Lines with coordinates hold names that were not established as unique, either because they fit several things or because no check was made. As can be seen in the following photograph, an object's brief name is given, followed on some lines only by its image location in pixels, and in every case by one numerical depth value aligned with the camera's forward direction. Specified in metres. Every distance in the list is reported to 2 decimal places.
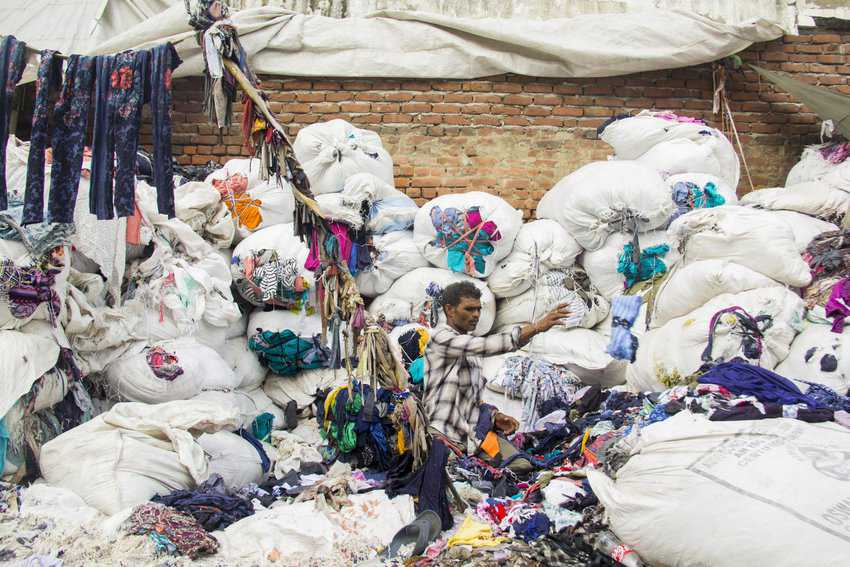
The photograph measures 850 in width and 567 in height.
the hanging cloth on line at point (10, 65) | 3.97
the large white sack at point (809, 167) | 6.28
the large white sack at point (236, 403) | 4.55
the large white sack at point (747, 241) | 4.37
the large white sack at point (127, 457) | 3.77
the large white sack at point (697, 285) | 4.34
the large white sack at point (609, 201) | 5.36
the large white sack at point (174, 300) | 4.85
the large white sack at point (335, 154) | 5.84
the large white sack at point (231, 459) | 4.21
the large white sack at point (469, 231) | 5.43
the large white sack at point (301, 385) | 5.41
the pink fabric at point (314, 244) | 3.88
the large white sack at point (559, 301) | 5.30
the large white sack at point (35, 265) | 4.12
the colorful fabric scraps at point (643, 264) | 5.36
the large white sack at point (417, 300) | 5.48
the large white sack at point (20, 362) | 3.88
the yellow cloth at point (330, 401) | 4.36
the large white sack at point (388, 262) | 5.59
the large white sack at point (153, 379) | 4.55
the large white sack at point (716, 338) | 4.08
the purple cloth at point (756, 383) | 3.32
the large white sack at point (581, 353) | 5.07
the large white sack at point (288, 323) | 5.49
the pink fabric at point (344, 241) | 5.13
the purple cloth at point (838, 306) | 4.01
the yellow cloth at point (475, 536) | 3.29
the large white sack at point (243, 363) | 5.38
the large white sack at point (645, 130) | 6.00
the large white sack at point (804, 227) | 4.99
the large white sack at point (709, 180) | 5.62
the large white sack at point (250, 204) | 5.85
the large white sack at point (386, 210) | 5.68
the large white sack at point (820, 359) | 3.85
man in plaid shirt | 3.97
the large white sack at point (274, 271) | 5.44
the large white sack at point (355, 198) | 5.52
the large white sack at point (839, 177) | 5.79
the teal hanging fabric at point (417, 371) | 4.92
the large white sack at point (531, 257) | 5.47
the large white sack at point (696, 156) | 5.85
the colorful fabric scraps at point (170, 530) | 3.26
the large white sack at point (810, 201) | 5.41
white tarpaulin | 6.45
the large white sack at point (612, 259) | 5.46
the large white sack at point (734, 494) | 2.55
